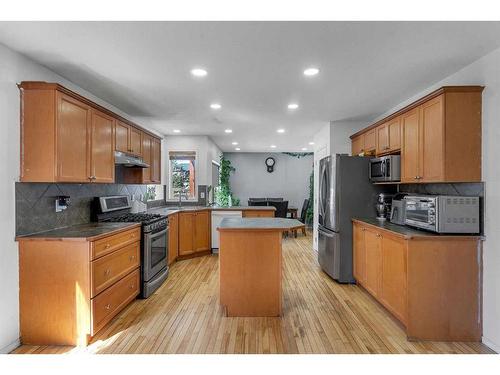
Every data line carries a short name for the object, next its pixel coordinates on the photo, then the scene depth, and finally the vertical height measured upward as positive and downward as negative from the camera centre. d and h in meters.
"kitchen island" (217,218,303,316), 2.89 -0.88
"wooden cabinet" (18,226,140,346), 2.32 -0.87
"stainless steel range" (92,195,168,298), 3.40 -0.63
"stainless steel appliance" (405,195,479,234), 2.44 -0.25
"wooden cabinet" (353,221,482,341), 2.43 -0.89
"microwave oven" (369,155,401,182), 3.30 +0.21
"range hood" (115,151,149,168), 3.39 +0.33
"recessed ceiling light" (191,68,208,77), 2.73 +1.12
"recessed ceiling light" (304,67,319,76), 2.70 +1.12
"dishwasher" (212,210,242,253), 5.57 -0.64
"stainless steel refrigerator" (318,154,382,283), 3.88 -0.24
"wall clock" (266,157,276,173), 9.54 +0.73
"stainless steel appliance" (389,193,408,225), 3.15 -0.30
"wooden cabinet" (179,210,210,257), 5.09 -0.88
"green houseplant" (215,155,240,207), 8.02 +0.05
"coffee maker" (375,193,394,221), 3.68 -0.27
